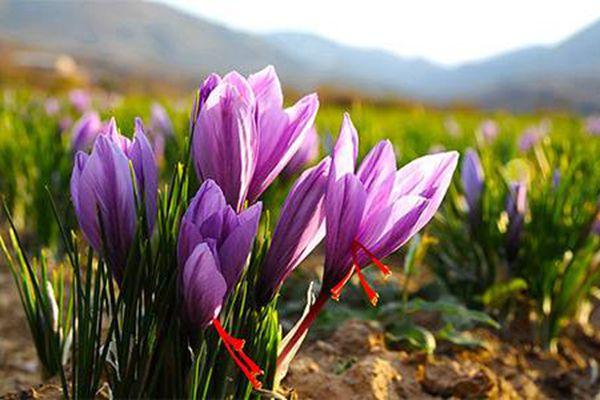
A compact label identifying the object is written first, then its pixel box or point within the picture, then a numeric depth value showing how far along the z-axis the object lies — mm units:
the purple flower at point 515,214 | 559
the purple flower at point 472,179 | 568
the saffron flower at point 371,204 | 304
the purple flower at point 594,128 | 2928
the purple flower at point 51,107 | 2857
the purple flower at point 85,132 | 742
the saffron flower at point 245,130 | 307
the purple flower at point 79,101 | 3095
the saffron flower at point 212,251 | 295
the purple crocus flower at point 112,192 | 308
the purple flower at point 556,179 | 626
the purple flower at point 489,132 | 2764
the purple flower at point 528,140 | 2338
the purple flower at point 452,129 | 3131
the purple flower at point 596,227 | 592
